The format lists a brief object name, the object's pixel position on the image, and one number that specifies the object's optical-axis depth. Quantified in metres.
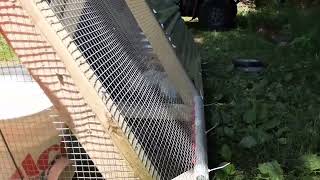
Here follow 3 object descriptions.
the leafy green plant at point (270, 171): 2.75
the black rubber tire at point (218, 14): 8.23
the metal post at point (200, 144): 2.27
